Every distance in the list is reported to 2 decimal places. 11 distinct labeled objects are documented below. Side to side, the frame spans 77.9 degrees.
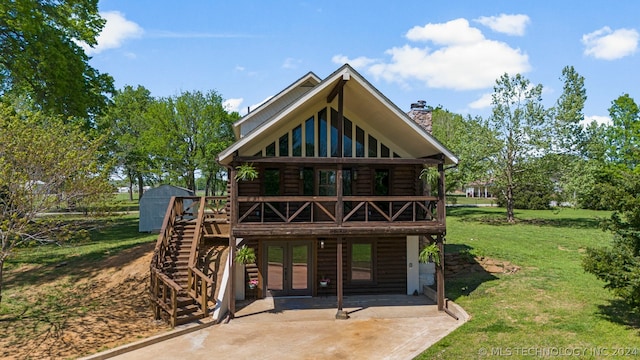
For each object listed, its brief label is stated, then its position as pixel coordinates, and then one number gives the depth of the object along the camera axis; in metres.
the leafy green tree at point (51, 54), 19.80
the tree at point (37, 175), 10.83
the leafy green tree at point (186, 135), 44.59
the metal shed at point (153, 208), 27.58
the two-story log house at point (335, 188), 13.38
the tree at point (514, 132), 30.47
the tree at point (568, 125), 29.44
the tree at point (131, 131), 44.78
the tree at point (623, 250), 9.54
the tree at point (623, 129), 38.41
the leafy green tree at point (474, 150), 31.27
